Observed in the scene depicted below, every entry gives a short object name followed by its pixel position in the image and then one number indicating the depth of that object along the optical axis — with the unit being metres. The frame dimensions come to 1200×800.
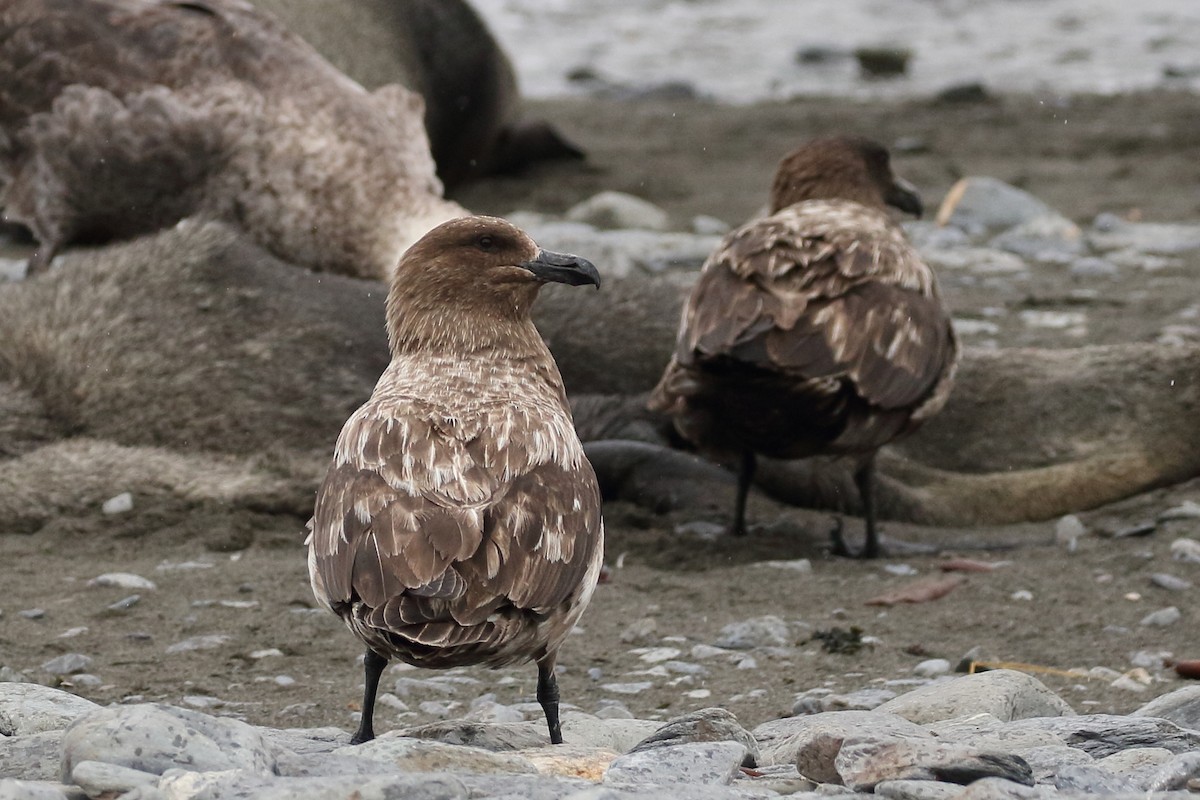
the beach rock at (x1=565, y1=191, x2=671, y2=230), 22.87
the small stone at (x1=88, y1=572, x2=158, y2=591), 12.12
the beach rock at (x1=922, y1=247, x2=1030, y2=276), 20.62
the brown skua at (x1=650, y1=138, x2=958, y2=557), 12.61
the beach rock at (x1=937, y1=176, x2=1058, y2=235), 22.62
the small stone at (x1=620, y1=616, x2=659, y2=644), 11.50
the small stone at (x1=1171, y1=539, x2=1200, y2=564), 12.57
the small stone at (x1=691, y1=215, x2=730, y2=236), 22.58
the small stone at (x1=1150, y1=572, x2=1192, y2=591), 12.08
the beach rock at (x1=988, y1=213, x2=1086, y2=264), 21.11
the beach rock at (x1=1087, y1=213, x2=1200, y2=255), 21.08
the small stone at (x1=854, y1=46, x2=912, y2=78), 36.09
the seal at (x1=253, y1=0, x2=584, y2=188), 24.67
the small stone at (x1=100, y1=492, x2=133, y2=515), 13.31
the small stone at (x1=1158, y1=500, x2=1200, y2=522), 13.48
